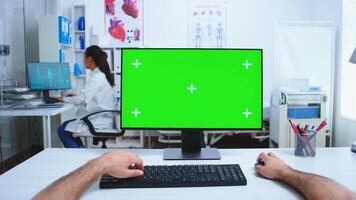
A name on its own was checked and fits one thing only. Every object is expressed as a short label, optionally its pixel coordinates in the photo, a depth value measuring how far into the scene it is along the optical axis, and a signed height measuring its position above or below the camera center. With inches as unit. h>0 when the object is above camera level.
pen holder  60.6 -11.9
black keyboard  45.6 -13.8
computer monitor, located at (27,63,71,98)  154.6 -0.7
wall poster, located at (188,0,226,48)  199.5 +29.7
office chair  117.8 -19.6
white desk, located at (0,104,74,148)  126.3 -14.1
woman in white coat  127.1 -9.2
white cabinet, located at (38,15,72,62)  174.2 +18.7
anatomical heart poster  199.0 +30.0
